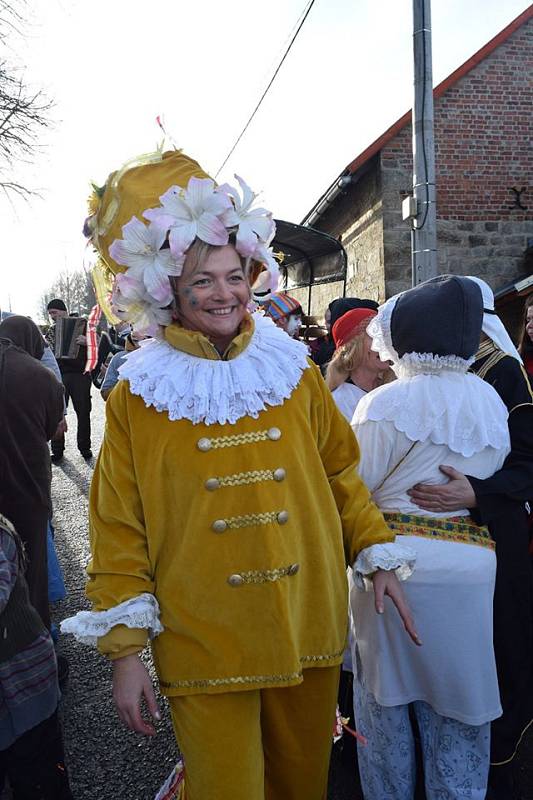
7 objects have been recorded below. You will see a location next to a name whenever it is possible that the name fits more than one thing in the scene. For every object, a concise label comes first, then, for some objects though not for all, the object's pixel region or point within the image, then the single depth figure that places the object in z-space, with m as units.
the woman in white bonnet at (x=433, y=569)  1.85
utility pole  5.89
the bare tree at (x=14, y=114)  9.97
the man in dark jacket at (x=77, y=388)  8.16
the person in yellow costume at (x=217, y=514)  1.57
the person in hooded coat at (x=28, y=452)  2.93
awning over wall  7.64
